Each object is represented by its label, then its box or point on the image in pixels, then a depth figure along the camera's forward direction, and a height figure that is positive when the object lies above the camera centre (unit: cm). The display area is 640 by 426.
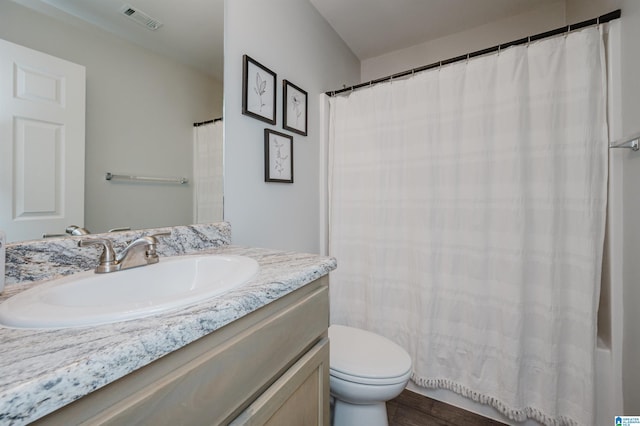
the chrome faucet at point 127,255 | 73 -13
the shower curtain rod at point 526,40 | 112 +83
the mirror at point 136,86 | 75 +44
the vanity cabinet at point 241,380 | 37 -31
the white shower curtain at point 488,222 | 119 -5
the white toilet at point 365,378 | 104 -66
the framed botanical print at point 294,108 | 150 +62
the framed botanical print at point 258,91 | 124 +60
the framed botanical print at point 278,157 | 138 +30
